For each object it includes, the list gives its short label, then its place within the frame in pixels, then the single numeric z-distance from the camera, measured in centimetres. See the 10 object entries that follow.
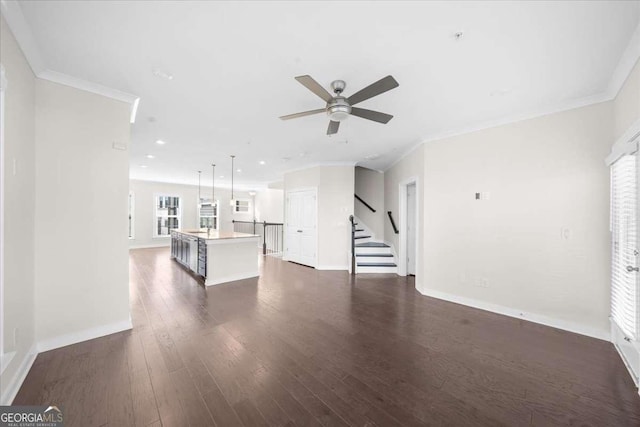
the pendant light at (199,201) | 1017
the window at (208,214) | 1057
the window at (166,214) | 943
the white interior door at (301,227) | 635
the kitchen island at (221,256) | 464
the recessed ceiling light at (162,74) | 228
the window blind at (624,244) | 210
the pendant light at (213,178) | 687
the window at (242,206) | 1173
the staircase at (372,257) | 574
